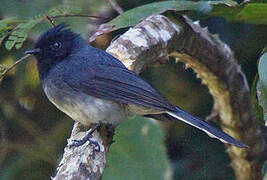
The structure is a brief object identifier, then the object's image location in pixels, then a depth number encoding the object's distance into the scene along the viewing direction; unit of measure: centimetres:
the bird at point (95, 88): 673
